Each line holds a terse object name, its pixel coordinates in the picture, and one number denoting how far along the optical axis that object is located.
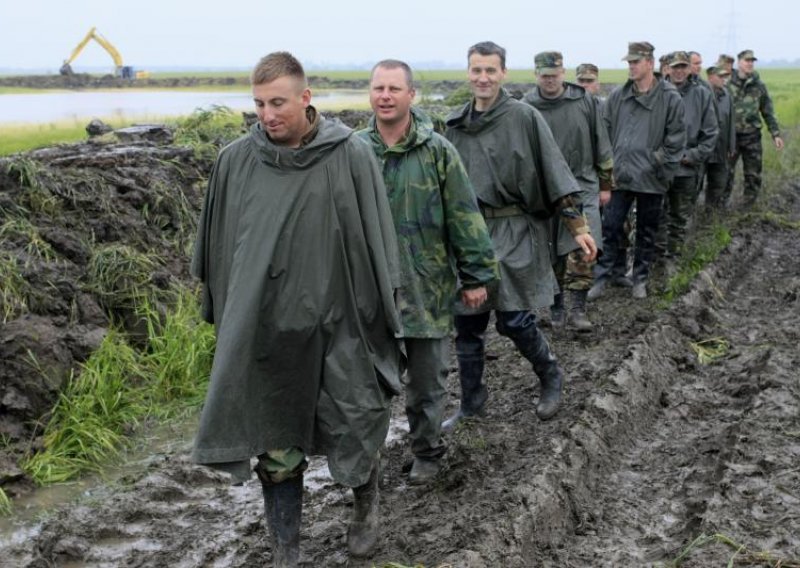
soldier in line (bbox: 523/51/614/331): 8.02
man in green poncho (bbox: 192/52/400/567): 3.94
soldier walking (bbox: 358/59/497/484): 4.79
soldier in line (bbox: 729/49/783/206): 13.77
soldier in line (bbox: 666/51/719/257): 10.30
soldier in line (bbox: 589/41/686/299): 9.27
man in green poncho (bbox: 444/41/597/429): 5.69
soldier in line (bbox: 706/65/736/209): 12.52
